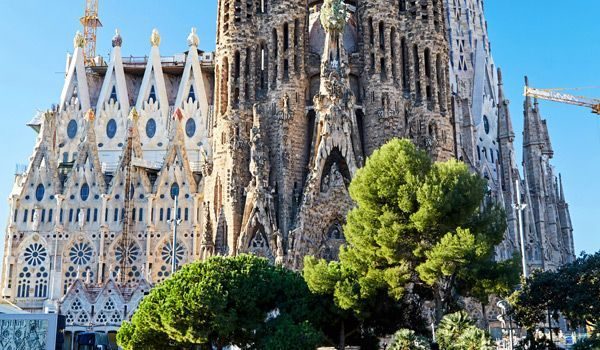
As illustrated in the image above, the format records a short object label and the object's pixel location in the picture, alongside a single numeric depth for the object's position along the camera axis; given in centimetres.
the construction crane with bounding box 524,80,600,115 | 5034
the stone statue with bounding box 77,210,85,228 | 4281
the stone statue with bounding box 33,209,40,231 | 4272
